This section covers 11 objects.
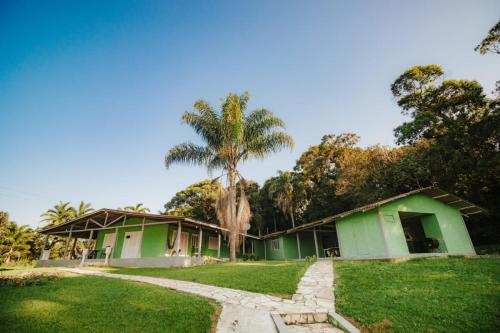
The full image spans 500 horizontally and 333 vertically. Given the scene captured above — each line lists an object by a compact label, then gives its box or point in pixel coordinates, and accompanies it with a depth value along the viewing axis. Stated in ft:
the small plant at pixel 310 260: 43.07
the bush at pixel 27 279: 24.14
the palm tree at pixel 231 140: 51.34
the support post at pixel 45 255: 59.93
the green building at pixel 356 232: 43.62
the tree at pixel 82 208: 127.21
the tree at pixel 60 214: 117.80
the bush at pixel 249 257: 68.44
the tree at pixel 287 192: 96.43
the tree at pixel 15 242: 102.68
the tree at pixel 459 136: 58.12
